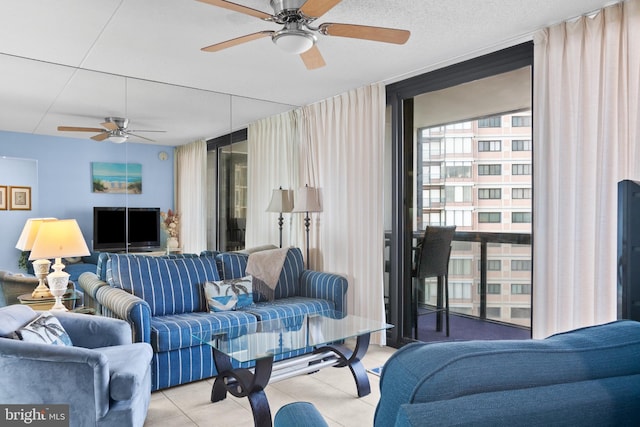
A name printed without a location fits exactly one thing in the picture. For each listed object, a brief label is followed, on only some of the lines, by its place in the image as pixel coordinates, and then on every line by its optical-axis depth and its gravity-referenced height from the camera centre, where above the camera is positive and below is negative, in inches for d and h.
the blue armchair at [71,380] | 80.4 -32.1
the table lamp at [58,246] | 116.3 -10.0
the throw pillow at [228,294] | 144.2 -28.6
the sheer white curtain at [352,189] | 162.9 +7.2
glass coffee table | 95.2 -33.1
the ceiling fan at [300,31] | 92.7 +38.1
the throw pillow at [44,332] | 86.9 -25.0
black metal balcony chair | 150.7 -19.3
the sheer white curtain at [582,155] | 101.1 +12.2
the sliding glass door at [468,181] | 129.5 +8.2
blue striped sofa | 119.6 -29.6
